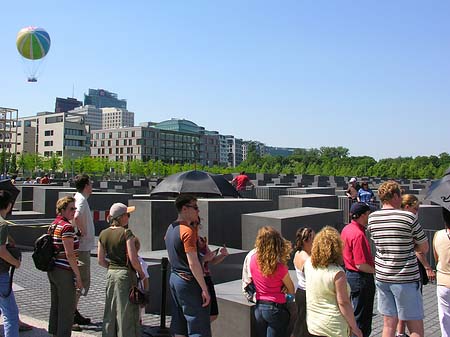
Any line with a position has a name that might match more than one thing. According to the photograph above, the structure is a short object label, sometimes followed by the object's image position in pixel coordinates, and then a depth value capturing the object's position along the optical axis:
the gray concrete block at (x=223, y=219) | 10.30
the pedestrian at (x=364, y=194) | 13.90
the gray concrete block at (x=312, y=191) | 20.33
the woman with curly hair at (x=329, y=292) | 4.16
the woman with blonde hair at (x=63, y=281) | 5.37
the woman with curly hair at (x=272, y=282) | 4.48
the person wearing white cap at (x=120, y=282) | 5.04
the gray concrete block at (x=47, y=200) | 15.70
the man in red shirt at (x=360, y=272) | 5.29
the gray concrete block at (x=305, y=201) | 13.49
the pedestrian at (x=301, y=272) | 4.82
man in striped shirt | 4.98
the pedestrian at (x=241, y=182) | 18.34
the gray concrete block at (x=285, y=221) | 8.73
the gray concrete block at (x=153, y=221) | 11.04
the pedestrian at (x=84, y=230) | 6.39
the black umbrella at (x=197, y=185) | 6.89
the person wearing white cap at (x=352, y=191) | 15.59
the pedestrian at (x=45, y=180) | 27.64
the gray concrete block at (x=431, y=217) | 11.72
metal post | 6.10
